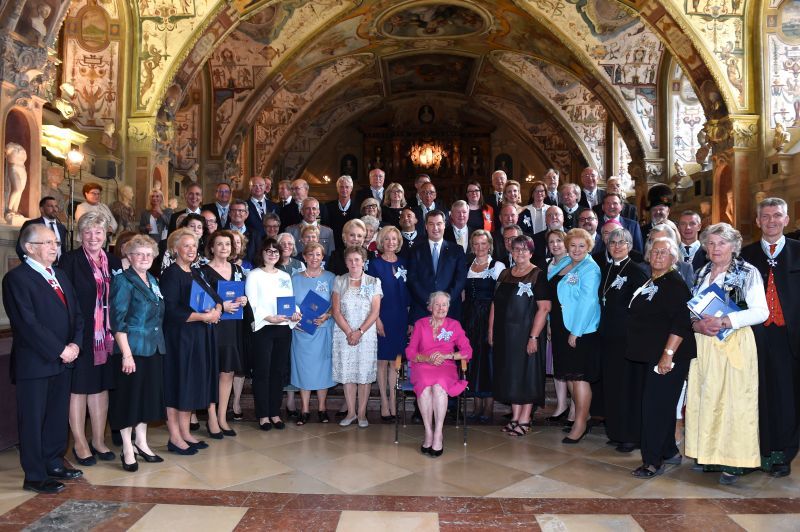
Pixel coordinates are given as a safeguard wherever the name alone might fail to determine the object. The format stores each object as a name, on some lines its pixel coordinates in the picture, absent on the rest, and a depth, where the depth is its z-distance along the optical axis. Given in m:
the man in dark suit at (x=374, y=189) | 8.46
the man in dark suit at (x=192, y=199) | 8.08
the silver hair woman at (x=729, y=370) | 4.38
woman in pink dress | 5.21
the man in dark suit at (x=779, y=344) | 4.55
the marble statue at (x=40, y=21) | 8.44
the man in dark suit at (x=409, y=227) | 7.01
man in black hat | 7.40
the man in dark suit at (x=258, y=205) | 8.32
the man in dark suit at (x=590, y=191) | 8.82
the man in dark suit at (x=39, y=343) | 4.01
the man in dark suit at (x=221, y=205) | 8.15
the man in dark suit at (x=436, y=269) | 6.06
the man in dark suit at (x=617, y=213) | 7.63
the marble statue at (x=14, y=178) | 8.34
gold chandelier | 26.89
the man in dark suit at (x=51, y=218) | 7.46
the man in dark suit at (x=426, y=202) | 7.87
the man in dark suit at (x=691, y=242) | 6.24
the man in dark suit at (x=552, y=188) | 8.89
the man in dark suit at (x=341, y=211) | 8.27
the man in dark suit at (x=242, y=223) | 7.23
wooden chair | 5.43
